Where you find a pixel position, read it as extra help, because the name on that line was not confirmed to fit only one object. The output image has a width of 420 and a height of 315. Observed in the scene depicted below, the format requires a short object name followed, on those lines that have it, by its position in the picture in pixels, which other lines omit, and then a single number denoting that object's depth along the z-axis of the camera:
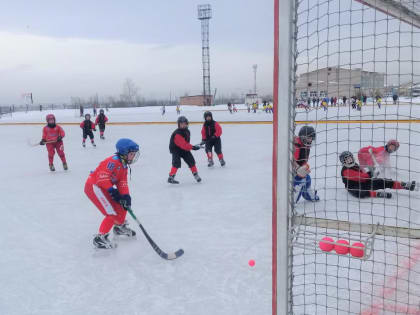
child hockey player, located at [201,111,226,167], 6.58
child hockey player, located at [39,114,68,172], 6.52
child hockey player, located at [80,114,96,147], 10.16
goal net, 1.56
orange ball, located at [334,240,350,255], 1.59
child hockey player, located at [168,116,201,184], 5.30
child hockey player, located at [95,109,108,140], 12.26
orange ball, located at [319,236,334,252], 1.61
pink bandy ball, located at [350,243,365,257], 1.61
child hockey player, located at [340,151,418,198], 3.77
